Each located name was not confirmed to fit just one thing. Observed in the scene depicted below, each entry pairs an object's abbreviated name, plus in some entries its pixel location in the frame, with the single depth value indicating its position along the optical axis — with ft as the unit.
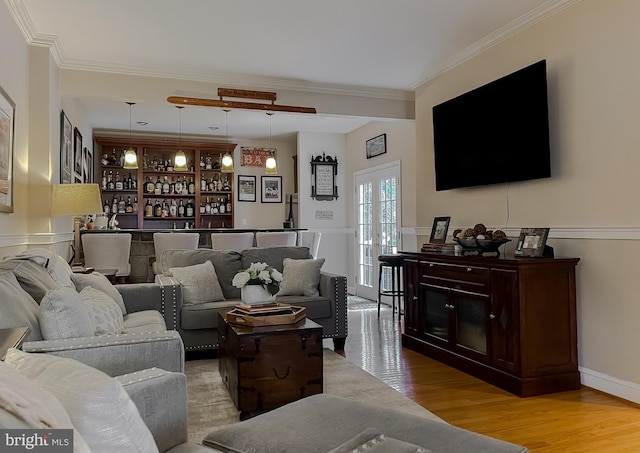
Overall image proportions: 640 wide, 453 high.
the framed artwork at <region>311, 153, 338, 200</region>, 26.91
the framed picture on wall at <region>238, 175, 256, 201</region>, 29.01
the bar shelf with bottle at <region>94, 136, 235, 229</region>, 27.25
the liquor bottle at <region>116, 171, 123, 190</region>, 27.14
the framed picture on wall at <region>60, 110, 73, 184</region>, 16.17
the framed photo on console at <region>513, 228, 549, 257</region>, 11.52
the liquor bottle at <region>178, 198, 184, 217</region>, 28.52
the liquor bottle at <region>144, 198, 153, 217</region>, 27.81
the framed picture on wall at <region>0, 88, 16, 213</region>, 11.00
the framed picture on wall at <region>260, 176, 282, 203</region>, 29.48
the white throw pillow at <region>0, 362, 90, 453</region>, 2.38
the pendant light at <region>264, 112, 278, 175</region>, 21.93
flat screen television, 12.14
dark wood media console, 10.69
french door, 22.54
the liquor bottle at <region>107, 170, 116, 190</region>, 26.99
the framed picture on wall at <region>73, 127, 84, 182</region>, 19.27
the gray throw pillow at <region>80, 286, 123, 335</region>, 8.43
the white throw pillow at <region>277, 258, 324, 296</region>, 15.03
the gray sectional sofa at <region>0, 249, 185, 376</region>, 6.45
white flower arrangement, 10.96
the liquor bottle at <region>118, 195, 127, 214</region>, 27.12
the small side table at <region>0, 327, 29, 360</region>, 4.94
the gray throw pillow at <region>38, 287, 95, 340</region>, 6.88
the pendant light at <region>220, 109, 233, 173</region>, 23.24
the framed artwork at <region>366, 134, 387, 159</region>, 23.16
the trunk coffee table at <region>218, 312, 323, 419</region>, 9.46
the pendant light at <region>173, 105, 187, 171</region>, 22.09
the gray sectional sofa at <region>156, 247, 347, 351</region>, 13.39
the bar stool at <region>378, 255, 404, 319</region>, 18.39
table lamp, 14.15
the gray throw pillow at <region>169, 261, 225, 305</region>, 13.94
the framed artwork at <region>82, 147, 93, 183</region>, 22.34
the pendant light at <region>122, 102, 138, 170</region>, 22.12
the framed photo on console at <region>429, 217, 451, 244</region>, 15.48
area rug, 9.39
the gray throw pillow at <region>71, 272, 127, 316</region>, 10.56
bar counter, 19.43
